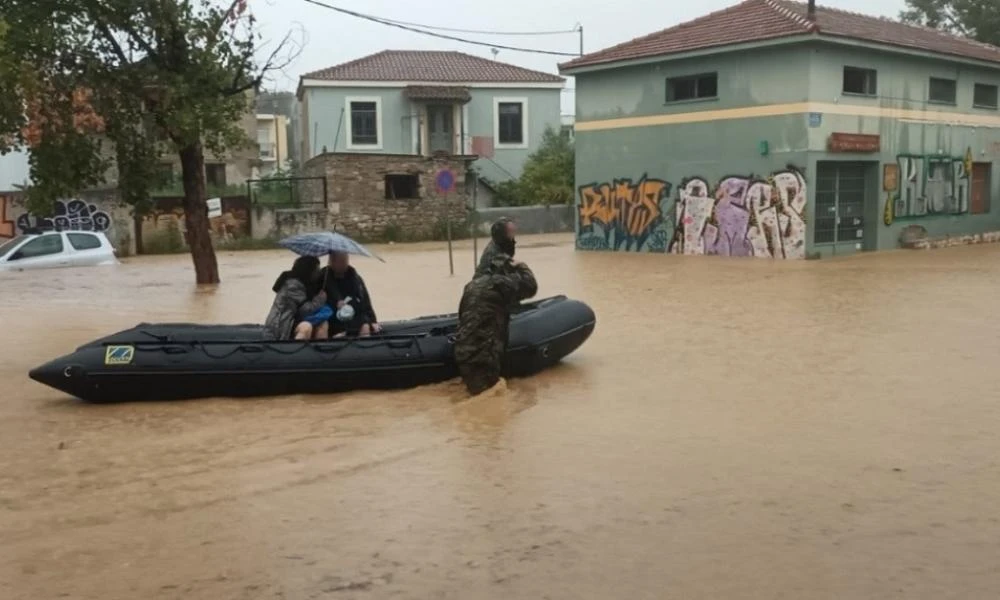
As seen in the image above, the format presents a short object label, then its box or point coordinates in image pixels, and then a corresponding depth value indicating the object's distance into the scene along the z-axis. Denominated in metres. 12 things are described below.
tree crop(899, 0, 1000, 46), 44.56
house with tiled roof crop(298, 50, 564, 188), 46.09
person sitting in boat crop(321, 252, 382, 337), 10.66
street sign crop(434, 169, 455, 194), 23.23
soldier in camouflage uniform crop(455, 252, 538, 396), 10.13
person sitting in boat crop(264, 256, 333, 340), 10.44
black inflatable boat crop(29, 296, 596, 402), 9.91
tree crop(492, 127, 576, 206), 43.72
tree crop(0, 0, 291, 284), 16.81
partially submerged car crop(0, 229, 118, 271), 24.20
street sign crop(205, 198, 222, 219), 34.12
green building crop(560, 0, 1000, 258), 25.72
